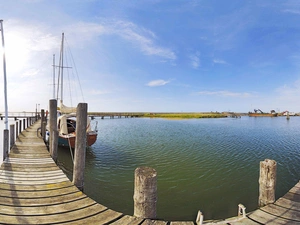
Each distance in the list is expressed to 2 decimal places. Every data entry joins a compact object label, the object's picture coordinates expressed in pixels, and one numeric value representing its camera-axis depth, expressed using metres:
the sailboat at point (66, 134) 14.92
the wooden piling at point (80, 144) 6.20
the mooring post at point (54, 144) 9.25
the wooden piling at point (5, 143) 8.55
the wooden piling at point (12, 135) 10.92
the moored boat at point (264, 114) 99.85
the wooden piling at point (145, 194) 3.92
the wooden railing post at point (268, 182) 4.89
